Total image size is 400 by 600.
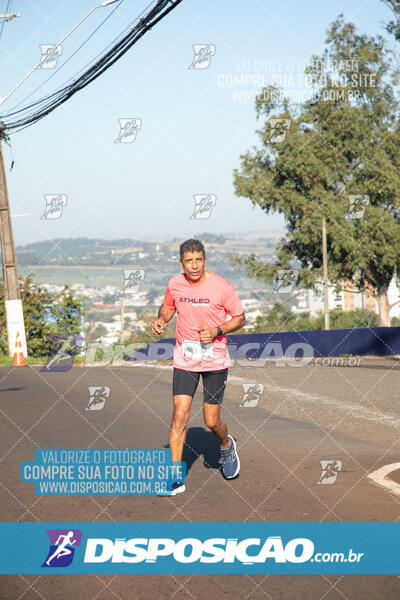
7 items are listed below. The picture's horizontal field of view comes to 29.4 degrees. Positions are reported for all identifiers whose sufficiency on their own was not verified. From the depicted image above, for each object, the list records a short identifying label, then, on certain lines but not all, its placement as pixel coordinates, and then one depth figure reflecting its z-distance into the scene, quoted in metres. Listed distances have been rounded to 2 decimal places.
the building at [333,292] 47.44
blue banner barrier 28.80
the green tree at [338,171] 43.81
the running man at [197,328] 6.35
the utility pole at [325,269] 42.16
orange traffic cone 22.11
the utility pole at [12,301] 23.11
